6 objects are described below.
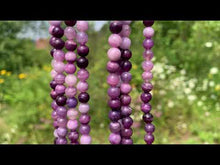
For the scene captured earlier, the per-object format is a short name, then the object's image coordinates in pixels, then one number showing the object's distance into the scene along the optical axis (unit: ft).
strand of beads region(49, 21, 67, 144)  0.62
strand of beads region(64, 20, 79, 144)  0.62
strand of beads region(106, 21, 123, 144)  0.60
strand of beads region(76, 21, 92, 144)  0.62
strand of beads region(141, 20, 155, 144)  0.68
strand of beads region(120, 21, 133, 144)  0.63
